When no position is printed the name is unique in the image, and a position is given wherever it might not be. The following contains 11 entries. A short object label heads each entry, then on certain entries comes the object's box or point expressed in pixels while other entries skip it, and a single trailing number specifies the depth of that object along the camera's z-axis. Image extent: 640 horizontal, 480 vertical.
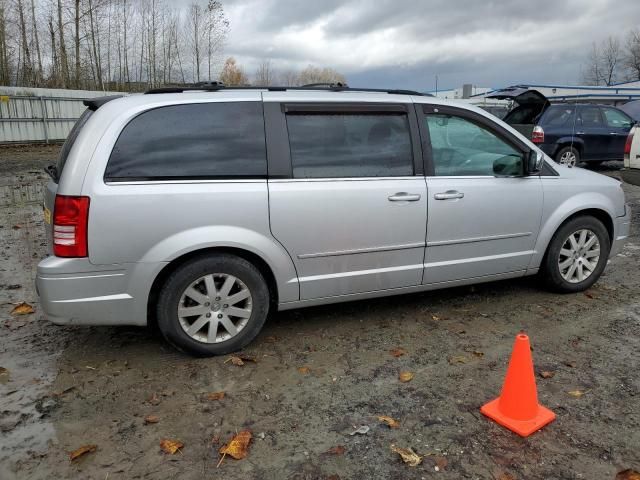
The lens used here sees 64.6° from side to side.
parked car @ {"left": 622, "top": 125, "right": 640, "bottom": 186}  7.72
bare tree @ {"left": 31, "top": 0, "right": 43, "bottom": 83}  25.52
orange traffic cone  2.76
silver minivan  3.19
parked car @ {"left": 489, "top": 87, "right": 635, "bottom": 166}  12.02
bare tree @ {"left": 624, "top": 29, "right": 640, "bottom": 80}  67.62
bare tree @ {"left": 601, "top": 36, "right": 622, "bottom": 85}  72.26
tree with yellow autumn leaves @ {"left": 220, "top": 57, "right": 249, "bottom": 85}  40.47
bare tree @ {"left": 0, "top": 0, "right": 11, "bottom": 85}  24.37
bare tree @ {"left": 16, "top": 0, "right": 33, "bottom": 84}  25.18
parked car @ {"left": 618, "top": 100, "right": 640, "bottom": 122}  14.99
